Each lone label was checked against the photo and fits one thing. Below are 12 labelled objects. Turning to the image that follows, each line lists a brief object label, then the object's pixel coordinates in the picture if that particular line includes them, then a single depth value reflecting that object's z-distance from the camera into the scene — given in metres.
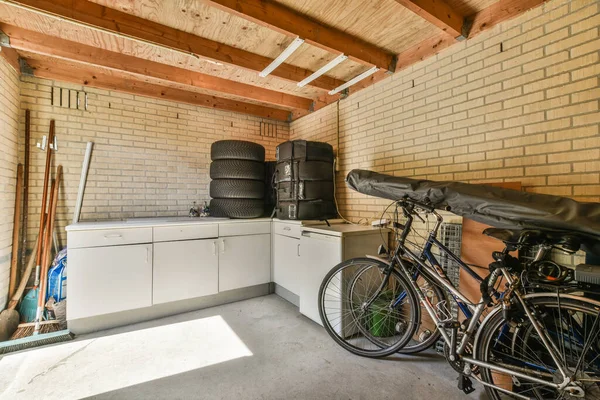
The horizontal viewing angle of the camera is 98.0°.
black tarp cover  1.28
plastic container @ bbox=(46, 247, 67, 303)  2.92
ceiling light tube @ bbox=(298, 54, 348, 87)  2.61
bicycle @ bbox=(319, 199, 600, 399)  1.27
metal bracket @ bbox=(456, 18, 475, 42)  2.26
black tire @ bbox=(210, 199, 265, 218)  3.43
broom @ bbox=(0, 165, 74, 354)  2.27
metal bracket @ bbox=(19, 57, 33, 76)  2.94
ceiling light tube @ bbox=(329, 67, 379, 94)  2.86
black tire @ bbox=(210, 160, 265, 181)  3.43
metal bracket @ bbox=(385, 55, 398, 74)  2.89
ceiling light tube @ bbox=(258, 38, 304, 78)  2.36
